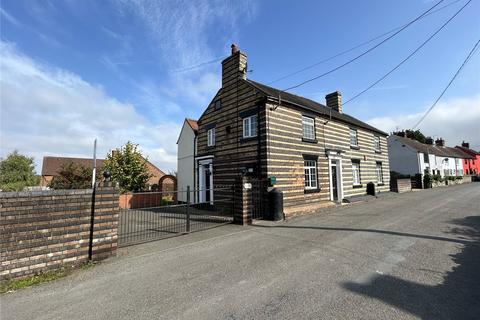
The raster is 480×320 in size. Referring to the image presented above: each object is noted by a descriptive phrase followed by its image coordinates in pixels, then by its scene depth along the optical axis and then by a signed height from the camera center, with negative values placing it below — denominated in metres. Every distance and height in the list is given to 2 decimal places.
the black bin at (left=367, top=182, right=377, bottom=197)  18.32 -0.47
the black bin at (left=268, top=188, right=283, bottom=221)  10.79 -0.83
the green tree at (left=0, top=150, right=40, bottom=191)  38.37 +2.86
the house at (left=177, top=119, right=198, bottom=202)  19.62 +2.39
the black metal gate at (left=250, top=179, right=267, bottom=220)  11.38 -0.56
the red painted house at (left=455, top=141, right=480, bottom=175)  54.03 +4.15
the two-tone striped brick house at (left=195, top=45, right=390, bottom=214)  12.37 +2.14
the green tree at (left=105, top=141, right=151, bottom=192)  22.00 +1.60
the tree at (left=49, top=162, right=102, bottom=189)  19.05 +0.74
